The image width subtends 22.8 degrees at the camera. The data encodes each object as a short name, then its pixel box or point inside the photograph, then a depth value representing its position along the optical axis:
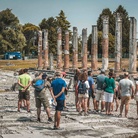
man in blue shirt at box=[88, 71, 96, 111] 14.80
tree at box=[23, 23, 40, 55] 111.21
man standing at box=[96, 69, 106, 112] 14.60
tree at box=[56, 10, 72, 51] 83.06
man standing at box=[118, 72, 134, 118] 13.63
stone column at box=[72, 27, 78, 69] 46.53
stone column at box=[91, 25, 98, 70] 39.62
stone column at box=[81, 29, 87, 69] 42.28
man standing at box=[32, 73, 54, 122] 12.48
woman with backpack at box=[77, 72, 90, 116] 13.93
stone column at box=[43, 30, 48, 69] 54.75
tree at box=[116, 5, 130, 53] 85.94
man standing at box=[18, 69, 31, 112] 14.52
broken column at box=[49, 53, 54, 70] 52.34
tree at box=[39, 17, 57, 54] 88.12
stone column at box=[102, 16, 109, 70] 35.84
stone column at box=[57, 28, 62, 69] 51.44
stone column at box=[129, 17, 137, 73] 31.11
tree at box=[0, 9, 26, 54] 86.19
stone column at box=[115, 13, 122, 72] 35.25
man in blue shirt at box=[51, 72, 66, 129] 11.29
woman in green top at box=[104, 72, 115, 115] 14.06
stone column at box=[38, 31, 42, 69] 56.03
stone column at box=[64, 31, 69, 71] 47.88
